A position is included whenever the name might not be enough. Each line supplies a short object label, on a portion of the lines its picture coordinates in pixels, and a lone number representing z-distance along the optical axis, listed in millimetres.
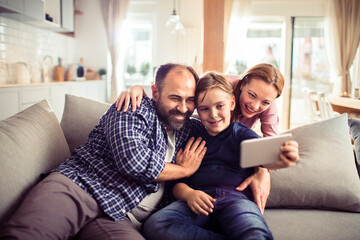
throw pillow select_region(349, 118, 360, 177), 1562
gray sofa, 1213
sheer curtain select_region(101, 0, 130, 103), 5551
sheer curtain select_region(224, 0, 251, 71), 5445
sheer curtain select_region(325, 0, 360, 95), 5367
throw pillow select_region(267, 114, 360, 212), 1412
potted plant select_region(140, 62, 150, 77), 6004
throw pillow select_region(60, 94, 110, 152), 1654
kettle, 3670
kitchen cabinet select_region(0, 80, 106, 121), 3002
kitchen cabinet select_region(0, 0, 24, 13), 3011
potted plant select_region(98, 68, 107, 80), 5695
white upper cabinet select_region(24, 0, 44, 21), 3509
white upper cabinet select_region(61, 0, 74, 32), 4645
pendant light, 5435
